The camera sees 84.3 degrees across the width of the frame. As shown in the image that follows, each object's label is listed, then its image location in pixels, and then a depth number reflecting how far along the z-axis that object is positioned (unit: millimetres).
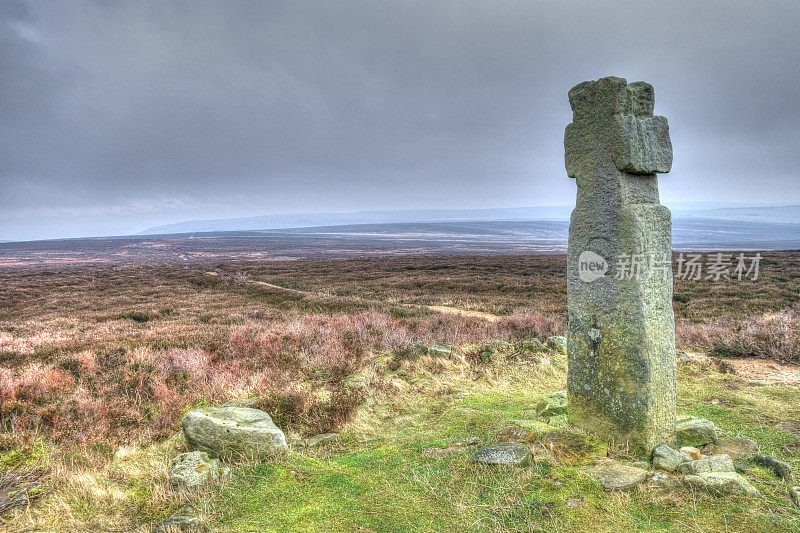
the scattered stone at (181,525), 3518
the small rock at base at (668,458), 4308
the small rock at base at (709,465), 4062
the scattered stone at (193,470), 4191
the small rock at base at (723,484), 3605
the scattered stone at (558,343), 10380
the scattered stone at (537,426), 5001
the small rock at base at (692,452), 4539
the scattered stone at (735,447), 4715
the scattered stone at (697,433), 4988
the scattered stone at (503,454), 4223
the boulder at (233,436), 4785
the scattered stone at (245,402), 6539
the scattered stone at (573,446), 4410
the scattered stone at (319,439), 5496
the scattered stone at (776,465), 4117
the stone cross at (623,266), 4660
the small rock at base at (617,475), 3844
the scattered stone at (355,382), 7777
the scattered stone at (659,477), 3904
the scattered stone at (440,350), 9766
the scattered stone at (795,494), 3525
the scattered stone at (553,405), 6008
